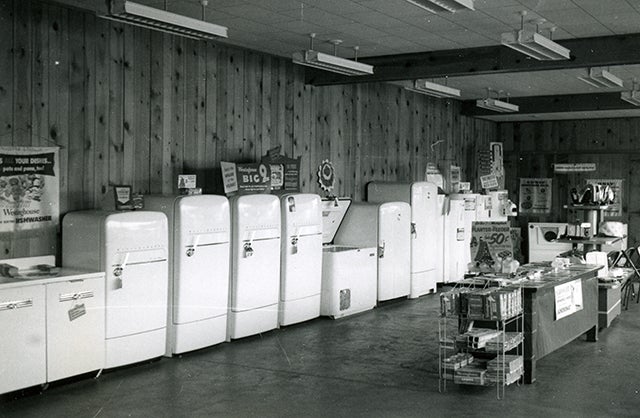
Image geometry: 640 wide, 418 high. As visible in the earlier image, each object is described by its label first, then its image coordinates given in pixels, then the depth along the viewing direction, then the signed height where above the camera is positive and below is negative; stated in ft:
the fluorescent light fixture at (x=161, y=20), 17.88 +4.15
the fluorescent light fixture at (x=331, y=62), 24.29 +4.26
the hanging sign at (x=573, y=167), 49.55 +1.83
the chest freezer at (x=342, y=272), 29.58 -3.18
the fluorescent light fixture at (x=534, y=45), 21.25 +4.29
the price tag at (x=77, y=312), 19.49 -3.11
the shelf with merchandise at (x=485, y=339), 18.81 -3.67
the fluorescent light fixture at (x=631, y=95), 33.86 +4.45
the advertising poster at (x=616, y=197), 48.70 -0.09
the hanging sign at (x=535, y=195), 51.24 -0.03
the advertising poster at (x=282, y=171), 29.07 +0.82
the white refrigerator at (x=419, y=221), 35.94 -1.31
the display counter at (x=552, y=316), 20.22 -3.54
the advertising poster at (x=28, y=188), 19.71 +0.04
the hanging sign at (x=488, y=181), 47.67 +0.82
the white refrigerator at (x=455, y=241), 39.70 -2.48
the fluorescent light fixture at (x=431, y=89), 31.96 +4.48
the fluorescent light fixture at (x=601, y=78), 28.12 +4.36
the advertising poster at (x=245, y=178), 26.30 +0.50
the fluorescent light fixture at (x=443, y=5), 17.42 +4.36
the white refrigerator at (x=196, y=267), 22.62 -2.30
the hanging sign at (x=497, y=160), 49.52 +2.25
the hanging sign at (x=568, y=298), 21.98 -3.05
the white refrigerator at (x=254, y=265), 24.79 -2.42
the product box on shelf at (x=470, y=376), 18.86 -4.50
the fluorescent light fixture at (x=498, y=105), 37.47 +4.50
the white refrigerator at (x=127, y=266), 20.36 -2.05
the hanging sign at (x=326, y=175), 32.48 +0.74
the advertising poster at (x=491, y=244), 23.22 -1.51
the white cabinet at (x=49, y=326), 18.03 -3.37
